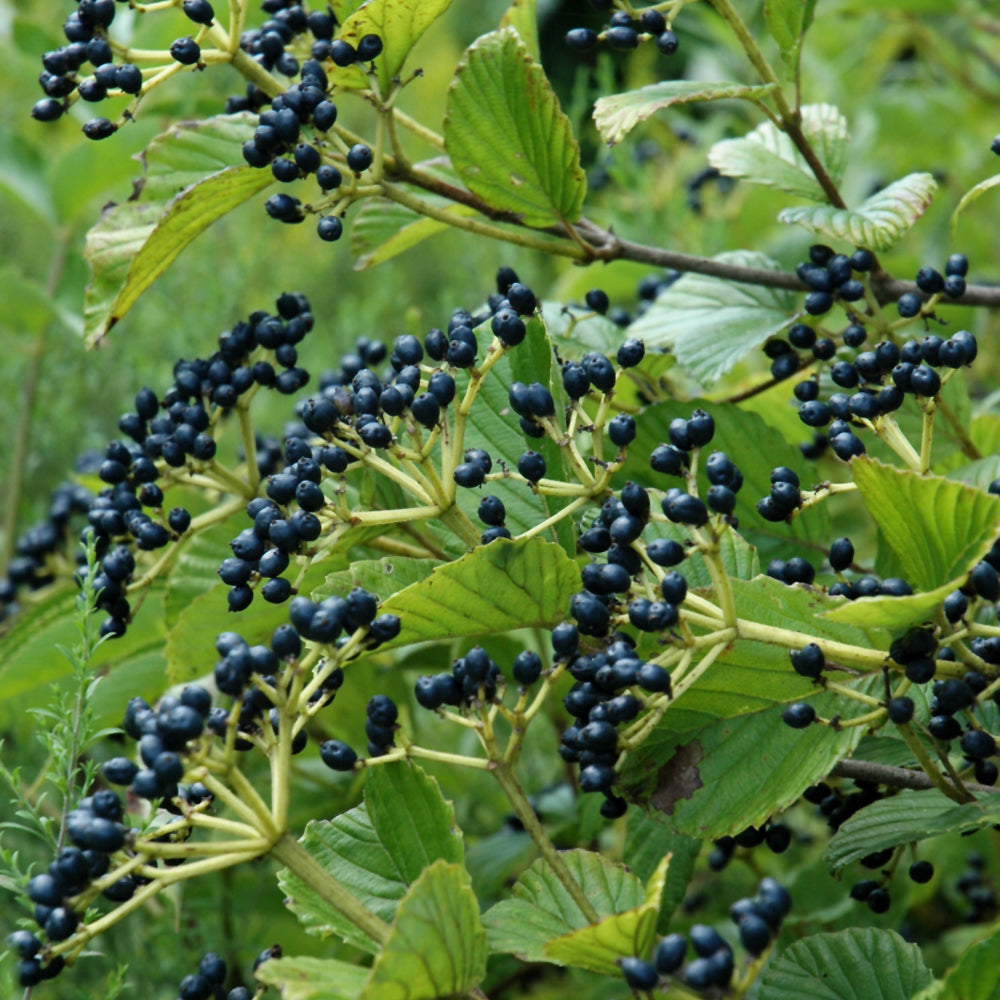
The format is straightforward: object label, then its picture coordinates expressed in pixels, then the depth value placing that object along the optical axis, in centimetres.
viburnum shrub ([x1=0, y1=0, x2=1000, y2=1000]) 133
